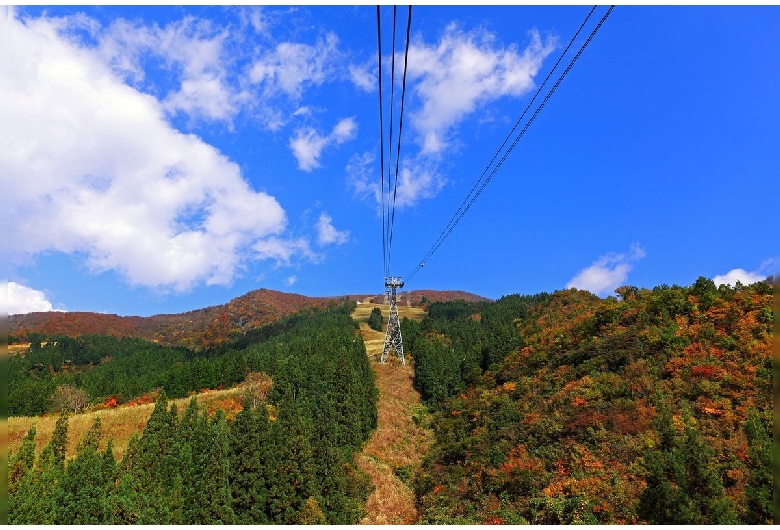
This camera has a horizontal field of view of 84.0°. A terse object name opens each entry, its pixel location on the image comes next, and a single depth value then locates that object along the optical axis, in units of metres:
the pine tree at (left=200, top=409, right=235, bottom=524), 25.54
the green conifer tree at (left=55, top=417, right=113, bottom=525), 21.02
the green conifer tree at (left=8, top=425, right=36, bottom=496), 17.86
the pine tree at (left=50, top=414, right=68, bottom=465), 31.84
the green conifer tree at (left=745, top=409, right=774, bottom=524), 14.09
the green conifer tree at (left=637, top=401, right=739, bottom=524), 15.68
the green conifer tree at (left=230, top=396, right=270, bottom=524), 28.65
